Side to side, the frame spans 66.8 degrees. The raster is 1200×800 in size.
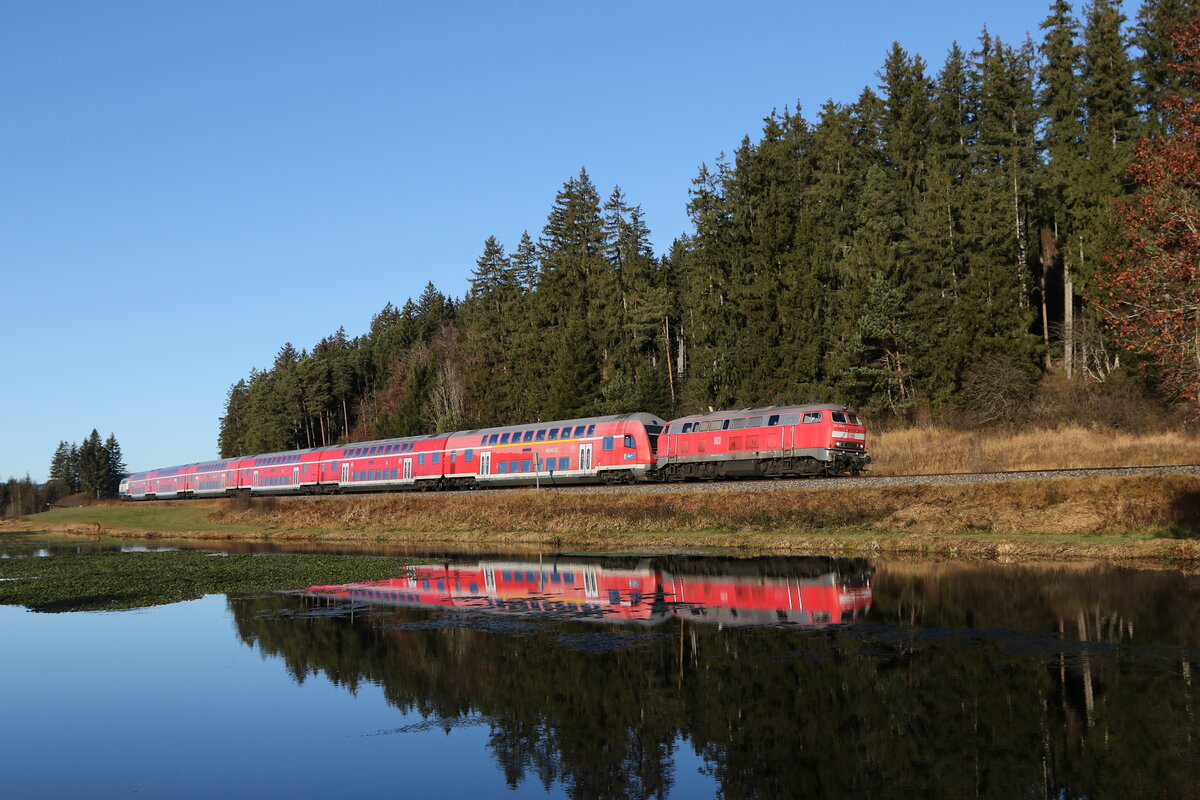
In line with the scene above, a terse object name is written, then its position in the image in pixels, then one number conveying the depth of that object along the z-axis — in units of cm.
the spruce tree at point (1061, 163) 6450
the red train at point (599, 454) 4650
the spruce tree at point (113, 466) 17162
